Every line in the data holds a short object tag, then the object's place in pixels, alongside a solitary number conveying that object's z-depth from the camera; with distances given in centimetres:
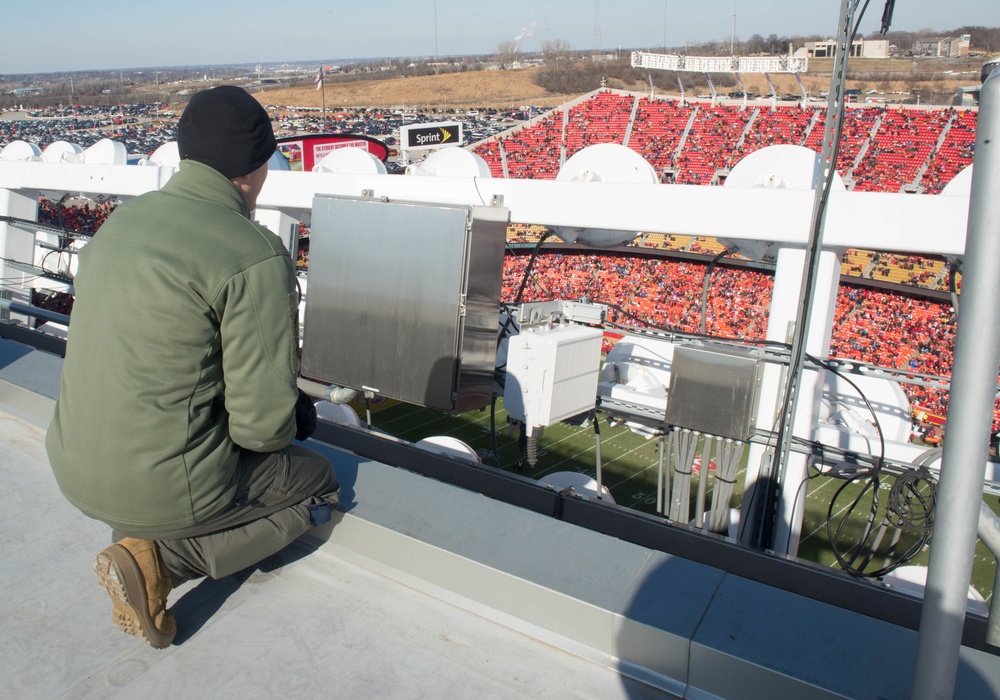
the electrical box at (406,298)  343
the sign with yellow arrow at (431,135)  2456
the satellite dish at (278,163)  648
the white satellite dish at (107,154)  709
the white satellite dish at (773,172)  357
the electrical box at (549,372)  343
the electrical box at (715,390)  299
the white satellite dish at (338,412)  493
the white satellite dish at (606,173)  407
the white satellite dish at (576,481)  476
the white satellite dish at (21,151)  798
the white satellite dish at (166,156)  674
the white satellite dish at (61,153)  730
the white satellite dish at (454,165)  493
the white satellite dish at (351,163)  508
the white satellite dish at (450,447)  329
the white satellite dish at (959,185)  324
